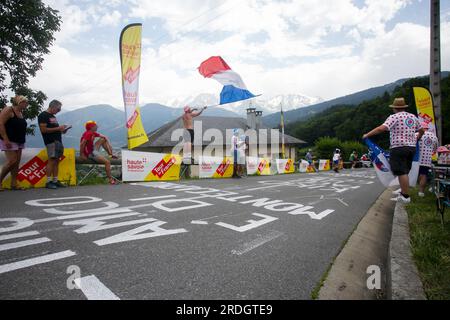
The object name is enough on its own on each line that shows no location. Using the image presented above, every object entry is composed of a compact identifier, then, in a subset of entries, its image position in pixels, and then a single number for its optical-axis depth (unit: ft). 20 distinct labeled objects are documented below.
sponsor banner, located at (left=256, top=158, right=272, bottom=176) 58.80
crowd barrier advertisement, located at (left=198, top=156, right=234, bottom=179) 41.96
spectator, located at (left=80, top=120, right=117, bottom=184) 25.64
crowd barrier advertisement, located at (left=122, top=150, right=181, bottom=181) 30.50
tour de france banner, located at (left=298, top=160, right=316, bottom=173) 90.36
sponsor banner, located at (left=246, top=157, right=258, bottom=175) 55.57
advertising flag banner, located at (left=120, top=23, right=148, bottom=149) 34.06
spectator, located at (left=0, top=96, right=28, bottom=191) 19.17
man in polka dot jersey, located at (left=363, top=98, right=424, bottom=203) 17.26
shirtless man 35.85
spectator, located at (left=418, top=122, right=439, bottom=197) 21.47
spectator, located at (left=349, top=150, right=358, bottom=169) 105.50
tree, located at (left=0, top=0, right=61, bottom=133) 54.34
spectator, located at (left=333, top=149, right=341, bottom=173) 71.74
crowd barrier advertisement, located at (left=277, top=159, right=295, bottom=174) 74.45
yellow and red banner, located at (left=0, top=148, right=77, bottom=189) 22.58
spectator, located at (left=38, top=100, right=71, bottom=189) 21.66
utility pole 28.40
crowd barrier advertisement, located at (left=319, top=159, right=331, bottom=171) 108.78
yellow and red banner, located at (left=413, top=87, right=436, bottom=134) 30.63
